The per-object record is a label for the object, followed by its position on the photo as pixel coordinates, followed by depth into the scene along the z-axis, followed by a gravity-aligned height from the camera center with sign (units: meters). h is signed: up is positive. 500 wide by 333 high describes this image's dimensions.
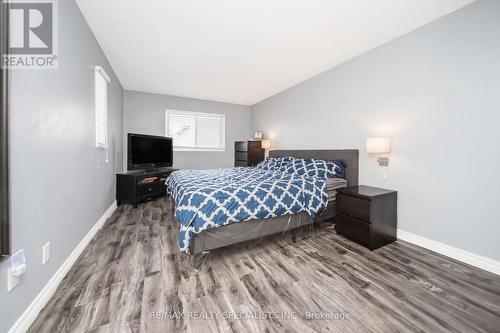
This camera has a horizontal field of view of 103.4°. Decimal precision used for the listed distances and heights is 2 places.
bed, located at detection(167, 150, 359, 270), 1.80 -0.45
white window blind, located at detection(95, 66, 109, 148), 2.61 +0.78
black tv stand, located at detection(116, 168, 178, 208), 3.69 -0.46
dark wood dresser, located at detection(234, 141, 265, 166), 5.14 +0.30
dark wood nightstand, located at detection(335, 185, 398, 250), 2.22 -0.59
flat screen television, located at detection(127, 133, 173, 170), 3.97 +0.26
